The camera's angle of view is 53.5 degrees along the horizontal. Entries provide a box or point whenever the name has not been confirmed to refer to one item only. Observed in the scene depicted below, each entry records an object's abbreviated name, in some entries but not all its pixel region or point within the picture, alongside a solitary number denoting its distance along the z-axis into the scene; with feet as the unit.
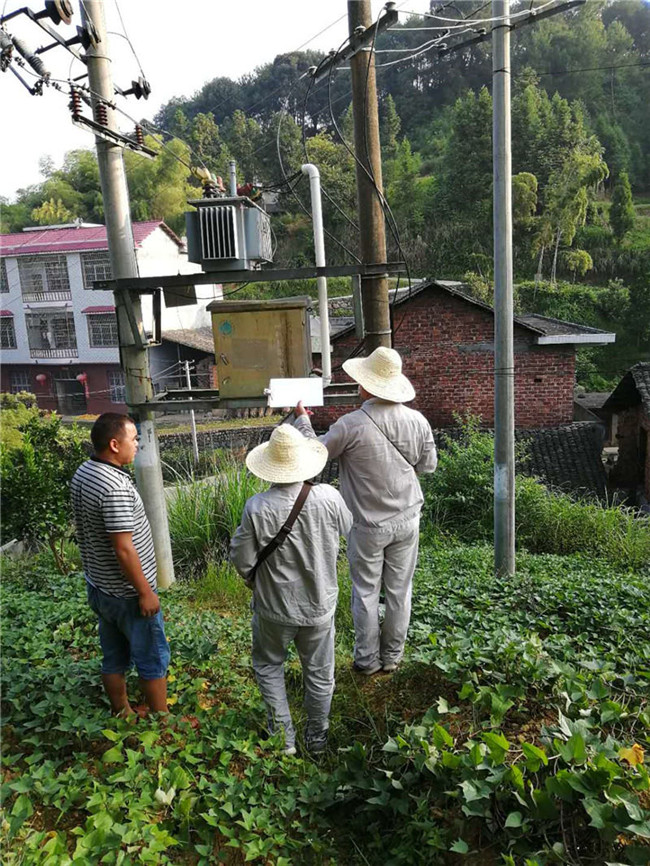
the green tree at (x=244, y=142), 142.82
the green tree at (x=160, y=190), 122.72
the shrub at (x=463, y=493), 29.99
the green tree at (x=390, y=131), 151.64
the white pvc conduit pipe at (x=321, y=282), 15.85
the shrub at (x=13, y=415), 51.37
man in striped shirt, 9.72
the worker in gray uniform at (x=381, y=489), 11.92
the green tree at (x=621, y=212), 124.47
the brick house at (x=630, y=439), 46.62
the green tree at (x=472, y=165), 131.23
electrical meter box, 14.40
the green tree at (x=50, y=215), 118.62
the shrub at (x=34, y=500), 21.58
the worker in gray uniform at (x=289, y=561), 9.84
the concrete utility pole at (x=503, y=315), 18.05
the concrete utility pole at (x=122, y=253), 15.84
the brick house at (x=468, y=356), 51.29
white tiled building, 95.81
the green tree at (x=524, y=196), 111.75
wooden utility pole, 16.80
